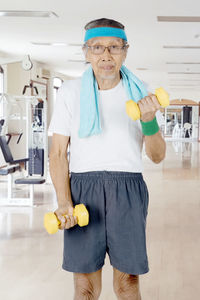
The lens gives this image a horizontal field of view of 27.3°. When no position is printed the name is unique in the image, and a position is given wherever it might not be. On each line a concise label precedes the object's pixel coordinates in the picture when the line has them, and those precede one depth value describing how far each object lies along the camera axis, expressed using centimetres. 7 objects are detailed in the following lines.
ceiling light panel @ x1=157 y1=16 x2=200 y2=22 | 538
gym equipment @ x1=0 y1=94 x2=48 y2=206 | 498
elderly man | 143
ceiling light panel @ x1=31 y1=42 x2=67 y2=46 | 754
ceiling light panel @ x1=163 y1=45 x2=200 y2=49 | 762
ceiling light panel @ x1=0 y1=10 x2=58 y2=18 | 527
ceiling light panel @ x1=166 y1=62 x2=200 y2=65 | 971
